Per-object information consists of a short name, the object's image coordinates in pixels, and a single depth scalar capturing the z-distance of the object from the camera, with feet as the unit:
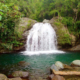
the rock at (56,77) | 16.66
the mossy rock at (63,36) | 51.80
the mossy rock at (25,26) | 52.45
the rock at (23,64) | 26.98
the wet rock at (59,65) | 22.66
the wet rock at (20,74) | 18.99
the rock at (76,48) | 53.75
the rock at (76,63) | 24.18
